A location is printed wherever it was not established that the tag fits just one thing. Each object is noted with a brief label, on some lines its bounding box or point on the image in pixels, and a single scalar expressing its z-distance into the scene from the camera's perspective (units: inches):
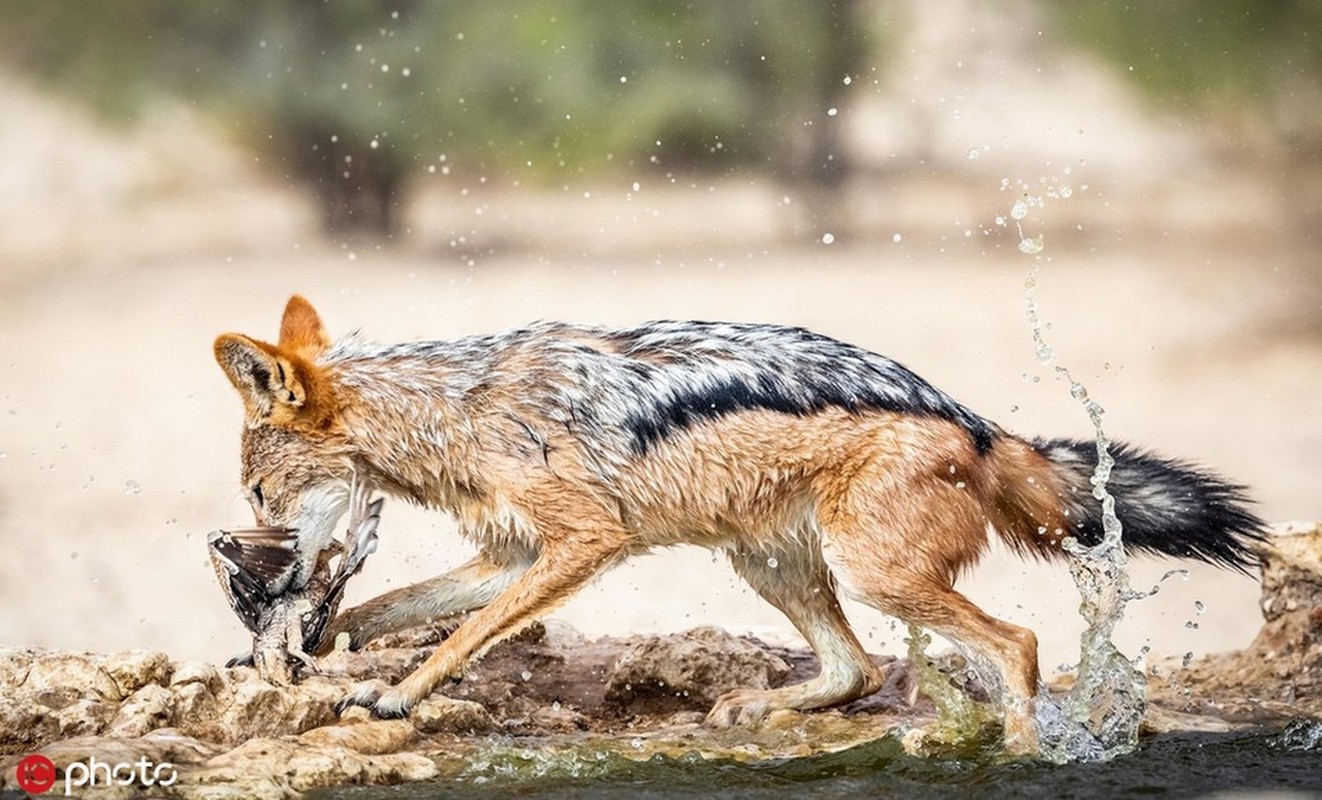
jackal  545.0
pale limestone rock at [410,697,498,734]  538.6
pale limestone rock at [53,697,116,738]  501.4
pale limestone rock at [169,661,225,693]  518.6
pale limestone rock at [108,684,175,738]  497.4
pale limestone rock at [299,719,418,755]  504.7
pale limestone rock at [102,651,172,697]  525.7
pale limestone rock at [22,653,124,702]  518.6
